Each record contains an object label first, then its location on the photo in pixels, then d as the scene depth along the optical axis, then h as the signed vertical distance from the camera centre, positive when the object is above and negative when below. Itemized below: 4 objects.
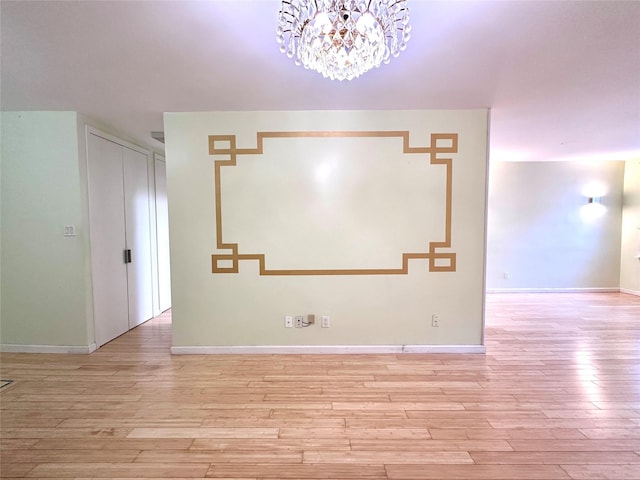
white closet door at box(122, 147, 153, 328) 3.84 -0.10
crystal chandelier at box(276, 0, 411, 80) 1.38 +0.99
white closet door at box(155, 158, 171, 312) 4.47 -0.13
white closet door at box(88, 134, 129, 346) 3.24 -0.15
